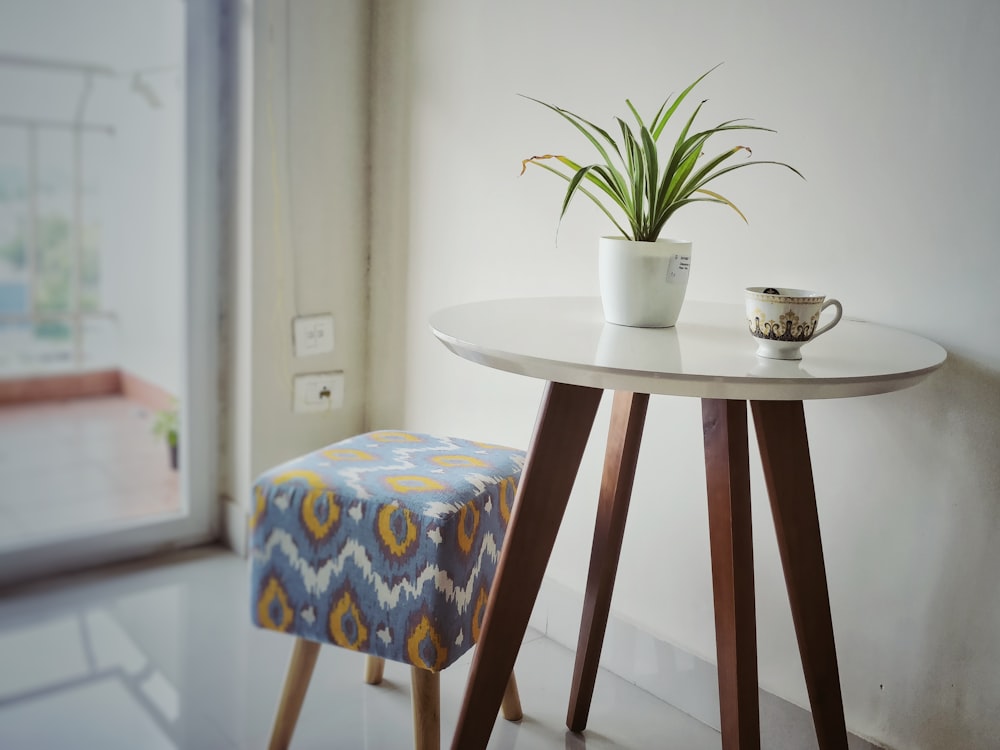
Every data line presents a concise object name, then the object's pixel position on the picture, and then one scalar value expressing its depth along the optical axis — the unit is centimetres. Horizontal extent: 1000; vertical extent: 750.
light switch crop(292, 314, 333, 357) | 208
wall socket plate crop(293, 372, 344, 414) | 211
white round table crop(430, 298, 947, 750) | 101
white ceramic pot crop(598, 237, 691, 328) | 113
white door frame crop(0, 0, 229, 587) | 197
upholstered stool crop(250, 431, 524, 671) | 116
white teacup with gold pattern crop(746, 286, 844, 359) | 98
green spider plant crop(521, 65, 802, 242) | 115
